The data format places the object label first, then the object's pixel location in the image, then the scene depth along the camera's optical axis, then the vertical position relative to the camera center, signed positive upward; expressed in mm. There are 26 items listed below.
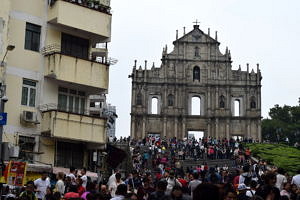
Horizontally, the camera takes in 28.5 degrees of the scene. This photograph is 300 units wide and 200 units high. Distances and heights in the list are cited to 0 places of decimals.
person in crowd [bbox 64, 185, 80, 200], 12644 -1013
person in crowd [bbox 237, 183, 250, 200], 14758 -1011
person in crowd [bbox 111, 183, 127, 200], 12489 -860
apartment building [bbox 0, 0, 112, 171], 25656 +3199
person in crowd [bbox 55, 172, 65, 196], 17772 -1101
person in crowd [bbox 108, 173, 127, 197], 17538 -1051
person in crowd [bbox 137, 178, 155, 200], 15297 -1111
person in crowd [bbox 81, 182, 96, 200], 15023 -974
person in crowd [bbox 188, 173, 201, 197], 16641 -838
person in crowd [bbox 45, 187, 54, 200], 14504 -1172
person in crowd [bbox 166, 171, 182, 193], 16994 -872
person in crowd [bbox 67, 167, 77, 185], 18478 -845
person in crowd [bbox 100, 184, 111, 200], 15664 -1081
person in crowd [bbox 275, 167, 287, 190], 17289 -768
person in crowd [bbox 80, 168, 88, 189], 18966 -918
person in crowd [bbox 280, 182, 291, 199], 15492 -952
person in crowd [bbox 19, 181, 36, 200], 15645 -1205
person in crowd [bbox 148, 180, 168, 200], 13177 -901
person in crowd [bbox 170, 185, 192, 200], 12094 -868
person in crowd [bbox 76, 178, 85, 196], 16089 -1038
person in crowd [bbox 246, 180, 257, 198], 14984 -932
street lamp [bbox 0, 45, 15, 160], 16812 +1083
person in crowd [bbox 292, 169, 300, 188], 16703 -733
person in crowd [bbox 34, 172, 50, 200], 17969 -1148
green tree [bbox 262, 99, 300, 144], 83000 +4101
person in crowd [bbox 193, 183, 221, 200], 7285 -491
